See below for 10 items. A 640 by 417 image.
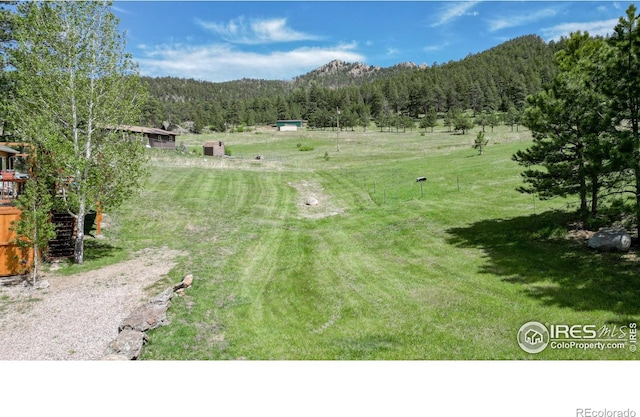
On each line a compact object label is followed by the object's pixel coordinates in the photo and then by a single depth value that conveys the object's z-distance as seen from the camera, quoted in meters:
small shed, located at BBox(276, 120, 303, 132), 134.38
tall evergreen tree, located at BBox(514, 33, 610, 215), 16.23
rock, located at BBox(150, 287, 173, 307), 14.24
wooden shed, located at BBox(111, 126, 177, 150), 77.75
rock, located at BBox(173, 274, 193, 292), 16.28
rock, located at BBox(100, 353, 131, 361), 10.59
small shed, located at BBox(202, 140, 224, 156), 75.12
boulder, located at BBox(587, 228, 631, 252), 15.78
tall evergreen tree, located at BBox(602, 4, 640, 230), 14.23
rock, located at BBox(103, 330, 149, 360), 10.86
